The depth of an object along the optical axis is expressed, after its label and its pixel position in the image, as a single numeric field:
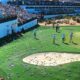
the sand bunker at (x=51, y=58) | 13.09
